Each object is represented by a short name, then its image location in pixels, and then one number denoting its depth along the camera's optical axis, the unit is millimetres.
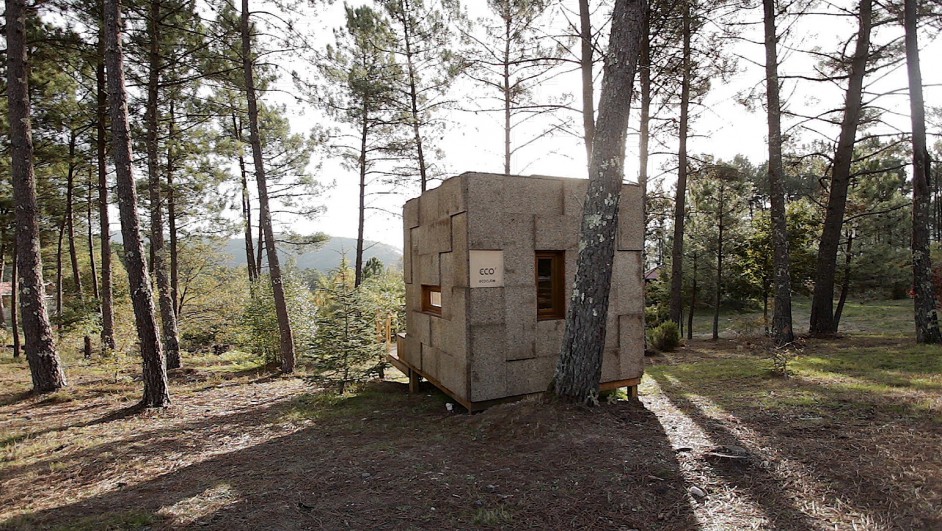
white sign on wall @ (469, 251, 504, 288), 4831
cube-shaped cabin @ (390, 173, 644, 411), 4848
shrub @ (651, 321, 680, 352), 10648
